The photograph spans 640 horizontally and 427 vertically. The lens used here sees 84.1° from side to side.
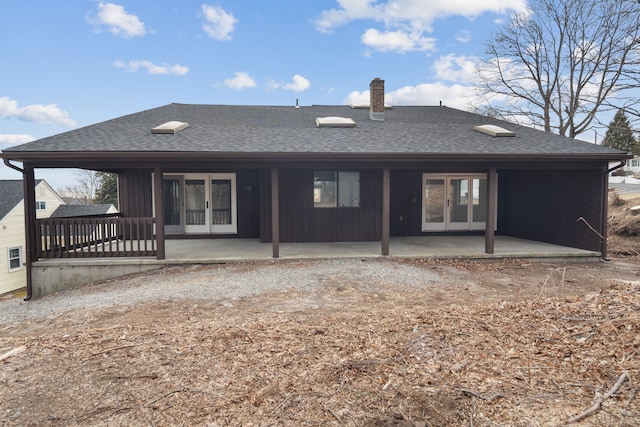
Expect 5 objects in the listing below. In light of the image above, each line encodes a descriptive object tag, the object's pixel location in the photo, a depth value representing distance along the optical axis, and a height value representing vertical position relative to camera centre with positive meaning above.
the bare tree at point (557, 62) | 15.52 +6.62
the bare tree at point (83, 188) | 37.91 +0.91
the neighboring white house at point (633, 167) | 44.93 +3.86
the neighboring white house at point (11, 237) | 15.94 -1.91
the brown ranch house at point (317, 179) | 7.20 +0.48
